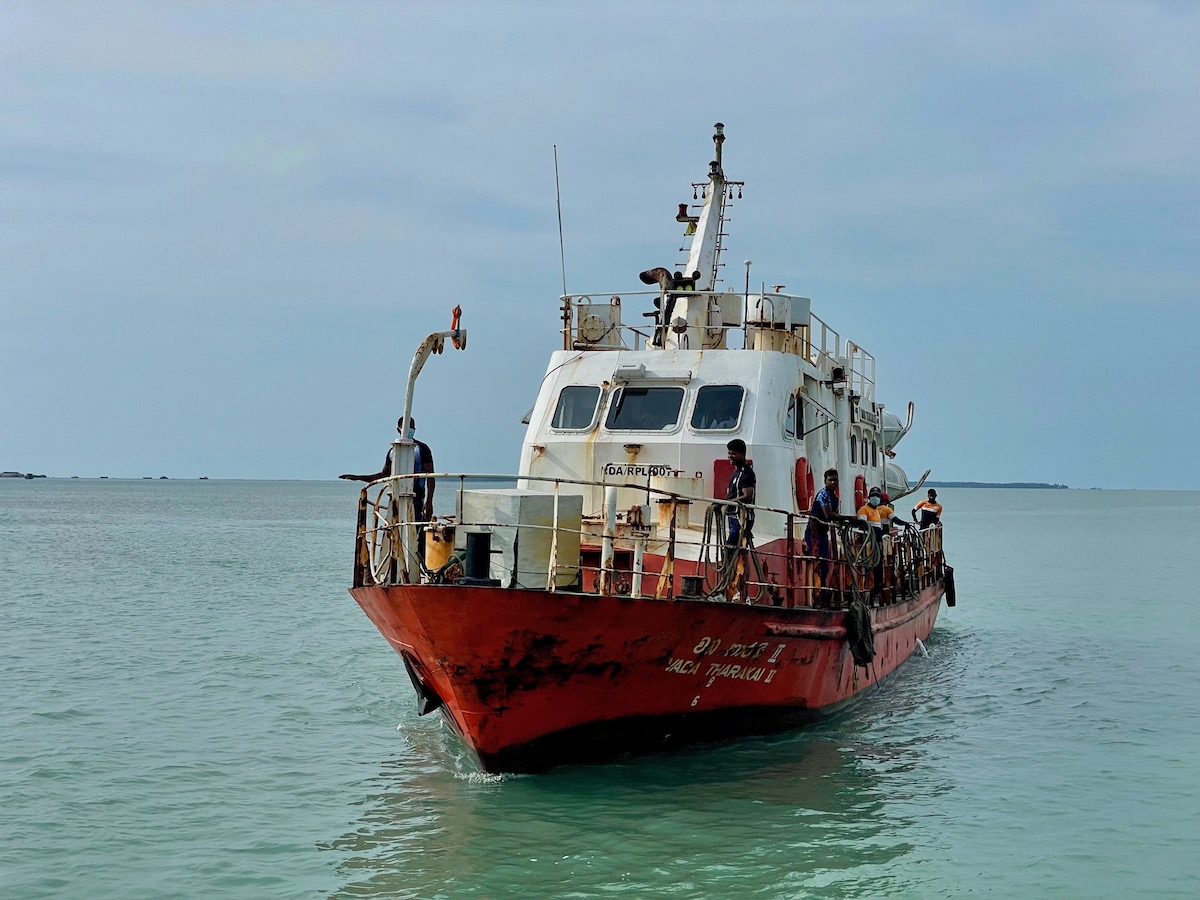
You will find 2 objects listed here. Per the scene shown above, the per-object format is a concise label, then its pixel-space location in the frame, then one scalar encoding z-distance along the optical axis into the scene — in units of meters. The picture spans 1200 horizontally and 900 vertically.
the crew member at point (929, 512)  21.88
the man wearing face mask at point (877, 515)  14.63
